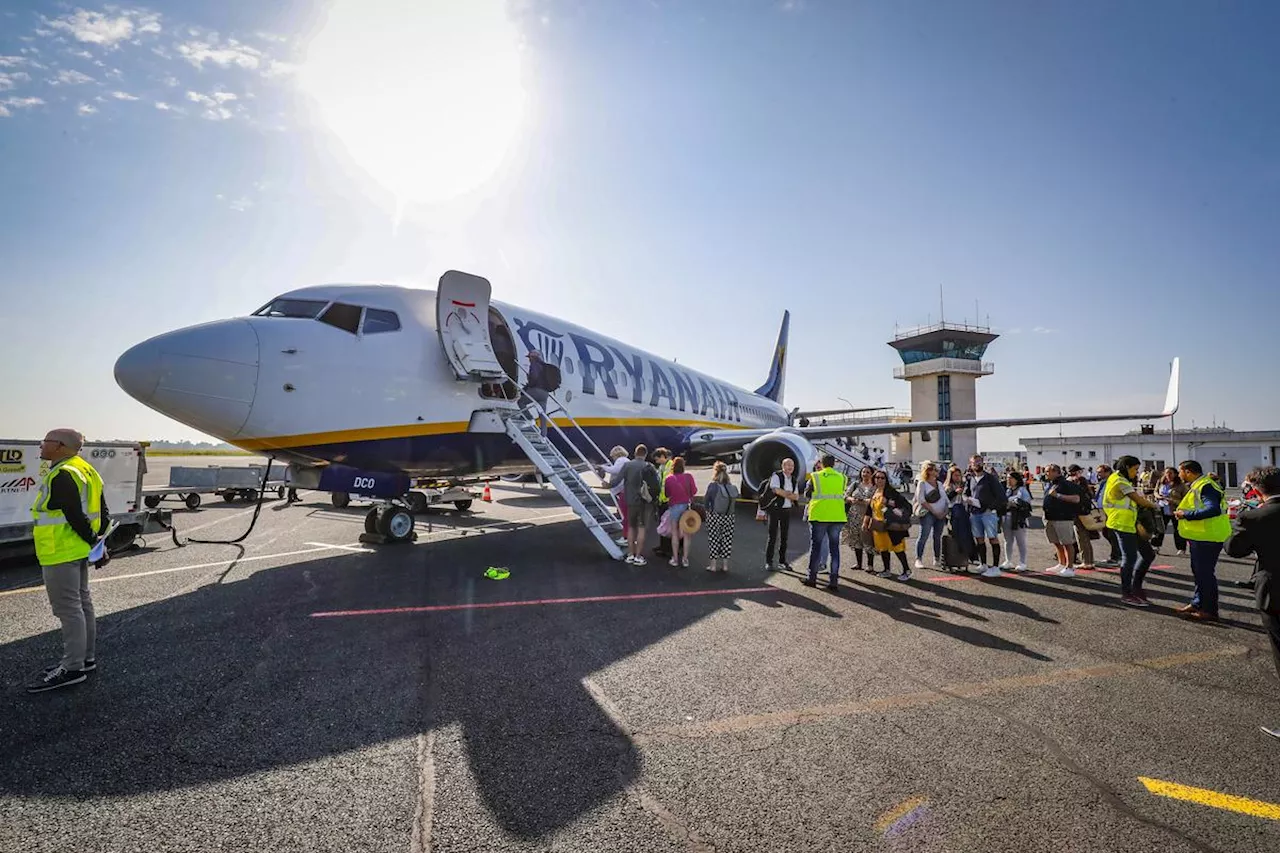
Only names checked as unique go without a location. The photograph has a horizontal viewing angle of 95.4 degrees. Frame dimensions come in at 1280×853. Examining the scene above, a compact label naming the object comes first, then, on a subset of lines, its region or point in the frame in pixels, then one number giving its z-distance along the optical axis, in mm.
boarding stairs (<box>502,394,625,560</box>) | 8641
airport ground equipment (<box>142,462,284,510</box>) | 16719
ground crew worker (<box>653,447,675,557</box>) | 9379
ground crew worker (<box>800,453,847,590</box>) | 7383
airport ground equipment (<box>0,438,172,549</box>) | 8156
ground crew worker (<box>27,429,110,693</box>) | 4094
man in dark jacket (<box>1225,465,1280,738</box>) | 3854
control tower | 58812
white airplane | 6863
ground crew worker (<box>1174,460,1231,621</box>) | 5918
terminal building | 37781
